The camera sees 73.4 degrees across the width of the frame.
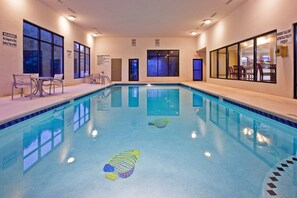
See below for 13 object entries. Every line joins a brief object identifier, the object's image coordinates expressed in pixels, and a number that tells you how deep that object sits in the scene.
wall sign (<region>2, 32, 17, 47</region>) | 5.67
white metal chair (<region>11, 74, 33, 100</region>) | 5.37
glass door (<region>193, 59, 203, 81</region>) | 14.11
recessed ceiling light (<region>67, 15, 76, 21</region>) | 8.89
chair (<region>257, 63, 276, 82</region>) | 6.19
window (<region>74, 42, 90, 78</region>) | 10.97
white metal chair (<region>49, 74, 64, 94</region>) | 6.40
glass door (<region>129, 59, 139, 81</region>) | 14.02
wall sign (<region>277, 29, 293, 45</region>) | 5.23
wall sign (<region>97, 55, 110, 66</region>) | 13.83
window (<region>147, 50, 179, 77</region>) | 14.09
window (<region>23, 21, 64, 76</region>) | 6.82
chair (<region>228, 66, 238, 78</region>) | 8.67
